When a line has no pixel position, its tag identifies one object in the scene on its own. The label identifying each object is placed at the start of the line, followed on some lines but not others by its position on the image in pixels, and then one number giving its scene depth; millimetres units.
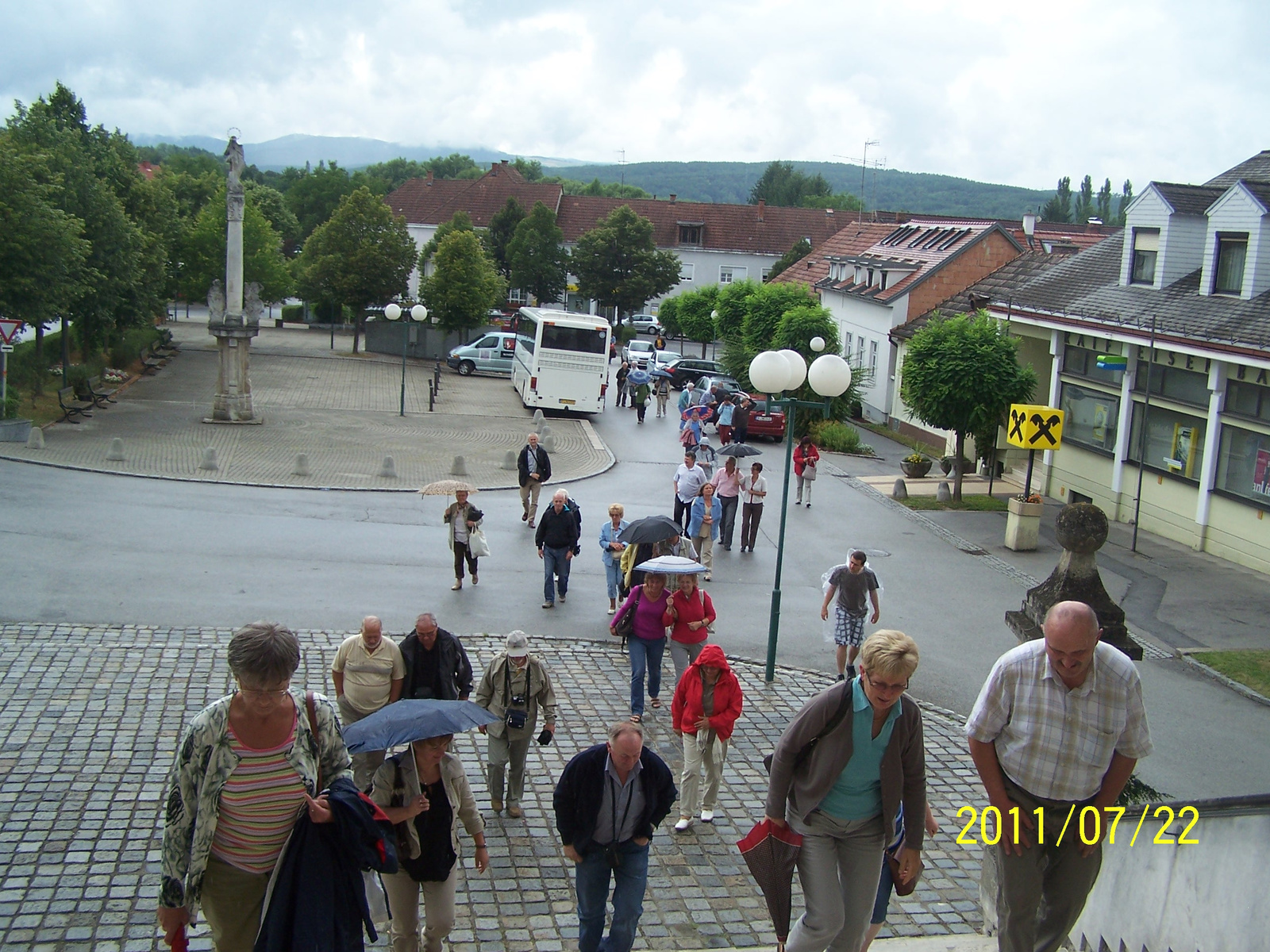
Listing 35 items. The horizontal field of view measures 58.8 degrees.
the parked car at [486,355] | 46719
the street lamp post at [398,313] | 35084
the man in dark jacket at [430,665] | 8258
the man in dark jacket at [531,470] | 19297
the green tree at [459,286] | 47562
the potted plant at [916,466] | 27141
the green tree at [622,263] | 65688
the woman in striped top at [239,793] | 4391
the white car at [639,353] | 46875
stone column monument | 28141
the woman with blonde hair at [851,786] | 4859
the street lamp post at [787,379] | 12070
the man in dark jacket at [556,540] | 14469
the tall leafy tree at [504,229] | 70125
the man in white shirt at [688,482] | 17656
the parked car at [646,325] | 69875
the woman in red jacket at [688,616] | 10211
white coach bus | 35688
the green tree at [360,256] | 48281
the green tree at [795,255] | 71562
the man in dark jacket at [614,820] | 5914
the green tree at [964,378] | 24219
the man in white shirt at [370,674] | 8117
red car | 33938
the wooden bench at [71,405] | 27391
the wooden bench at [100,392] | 29656
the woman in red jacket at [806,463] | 23125
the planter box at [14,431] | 23625
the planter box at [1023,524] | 20297
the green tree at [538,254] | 66500
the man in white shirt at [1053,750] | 4609
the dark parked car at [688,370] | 45562
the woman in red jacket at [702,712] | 8258
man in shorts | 12258
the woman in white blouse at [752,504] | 18422
